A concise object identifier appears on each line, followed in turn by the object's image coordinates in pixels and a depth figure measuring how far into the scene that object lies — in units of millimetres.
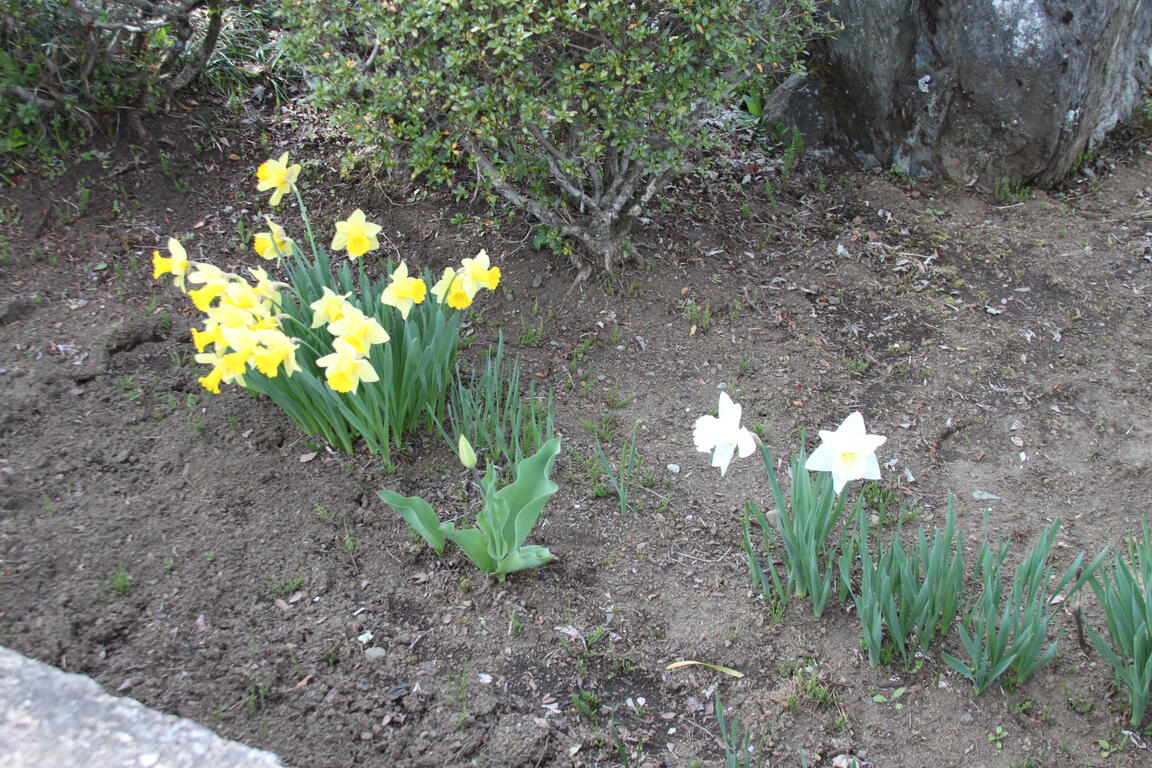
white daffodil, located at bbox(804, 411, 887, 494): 2002
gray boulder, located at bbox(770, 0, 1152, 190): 4113
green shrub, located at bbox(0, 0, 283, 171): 3689
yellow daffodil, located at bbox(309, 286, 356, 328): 2318
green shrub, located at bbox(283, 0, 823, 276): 2957
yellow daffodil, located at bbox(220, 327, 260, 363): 2189
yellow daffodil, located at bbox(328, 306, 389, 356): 2242
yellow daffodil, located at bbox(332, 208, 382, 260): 2537
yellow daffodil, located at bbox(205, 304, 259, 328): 2238
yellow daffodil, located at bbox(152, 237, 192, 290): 2482
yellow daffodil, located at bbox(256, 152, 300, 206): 2617
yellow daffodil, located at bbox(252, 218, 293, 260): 2648
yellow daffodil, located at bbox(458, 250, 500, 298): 2492
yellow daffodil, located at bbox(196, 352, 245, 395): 2211
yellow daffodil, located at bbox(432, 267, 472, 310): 2520
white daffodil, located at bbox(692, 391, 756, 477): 2059
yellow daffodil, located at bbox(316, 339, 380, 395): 2217
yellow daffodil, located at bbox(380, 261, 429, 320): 2459
